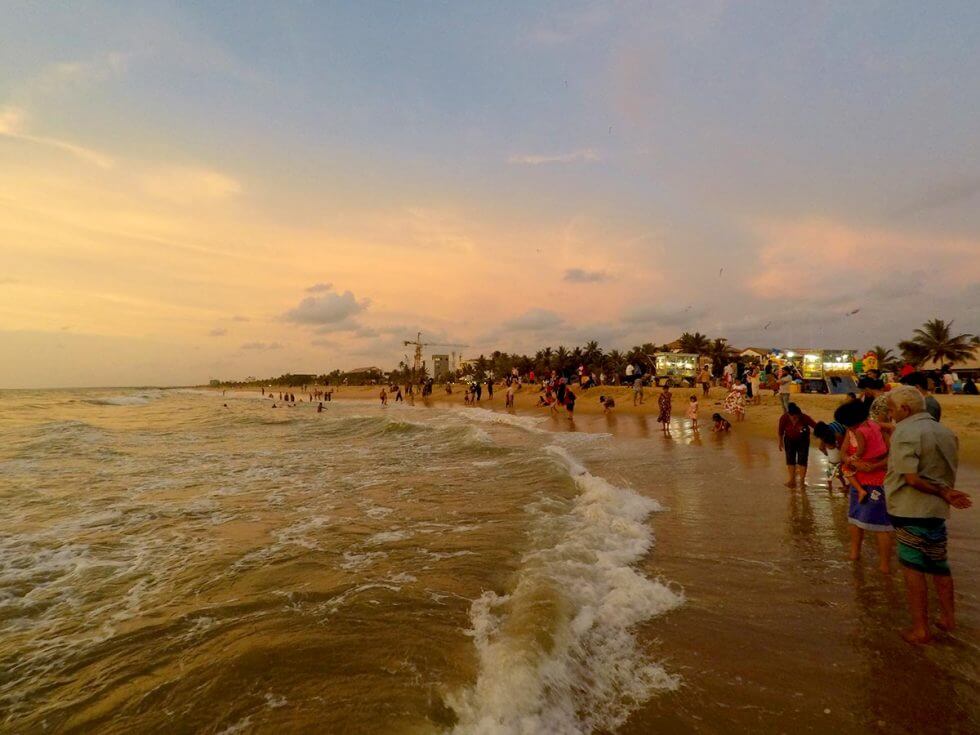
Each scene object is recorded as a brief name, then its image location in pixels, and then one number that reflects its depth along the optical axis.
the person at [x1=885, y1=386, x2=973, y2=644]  3.47
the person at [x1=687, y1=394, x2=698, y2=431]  18.20
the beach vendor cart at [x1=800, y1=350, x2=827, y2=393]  32.16
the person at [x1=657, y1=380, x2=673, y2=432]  18.84
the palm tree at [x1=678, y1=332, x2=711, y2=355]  56.75
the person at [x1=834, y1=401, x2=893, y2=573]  4.70
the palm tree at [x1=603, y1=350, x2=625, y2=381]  52.44
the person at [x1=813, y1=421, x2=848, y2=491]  6.22
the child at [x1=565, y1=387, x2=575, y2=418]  27.97
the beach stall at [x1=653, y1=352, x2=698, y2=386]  38.12
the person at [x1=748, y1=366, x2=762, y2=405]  23.77
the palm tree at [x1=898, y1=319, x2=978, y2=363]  41.19
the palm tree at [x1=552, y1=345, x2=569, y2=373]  58.56
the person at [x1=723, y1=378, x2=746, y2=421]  19.62
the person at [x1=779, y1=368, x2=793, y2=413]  15.46
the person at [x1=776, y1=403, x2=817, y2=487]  8.56
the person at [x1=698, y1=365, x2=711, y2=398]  30.24
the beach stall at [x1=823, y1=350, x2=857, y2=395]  31.95
